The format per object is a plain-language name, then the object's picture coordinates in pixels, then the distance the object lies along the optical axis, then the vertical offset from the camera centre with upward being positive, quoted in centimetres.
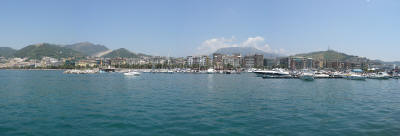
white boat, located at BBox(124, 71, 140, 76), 8776 -180
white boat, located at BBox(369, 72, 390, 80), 7712 -212
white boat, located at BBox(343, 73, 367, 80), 6981 -198
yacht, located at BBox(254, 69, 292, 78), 7258 -136
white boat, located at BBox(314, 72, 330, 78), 7711 -191
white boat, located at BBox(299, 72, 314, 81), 6353 -187
